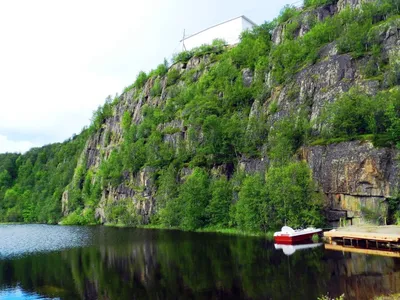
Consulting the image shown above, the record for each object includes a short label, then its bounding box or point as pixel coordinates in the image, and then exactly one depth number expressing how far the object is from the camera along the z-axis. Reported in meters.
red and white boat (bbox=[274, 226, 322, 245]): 43.78
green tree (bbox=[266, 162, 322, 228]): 49.31
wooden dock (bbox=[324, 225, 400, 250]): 36.94
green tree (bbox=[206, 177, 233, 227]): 63.69
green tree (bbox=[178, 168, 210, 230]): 66.81
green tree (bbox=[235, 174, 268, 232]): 53.38
